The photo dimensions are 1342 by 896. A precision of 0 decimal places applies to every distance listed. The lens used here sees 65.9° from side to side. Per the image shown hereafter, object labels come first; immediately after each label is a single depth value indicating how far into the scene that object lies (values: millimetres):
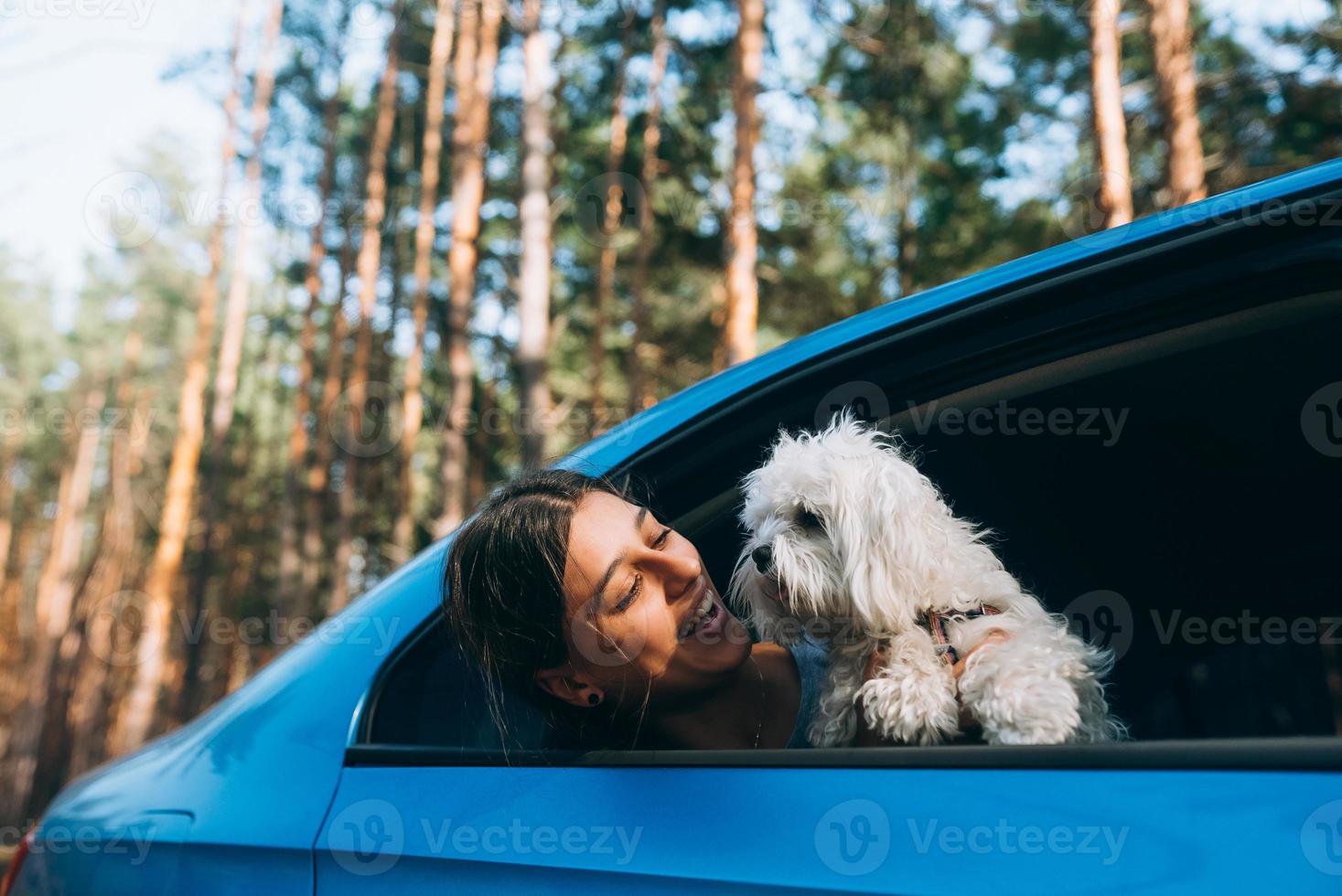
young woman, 1628
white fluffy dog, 1546
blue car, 1099
